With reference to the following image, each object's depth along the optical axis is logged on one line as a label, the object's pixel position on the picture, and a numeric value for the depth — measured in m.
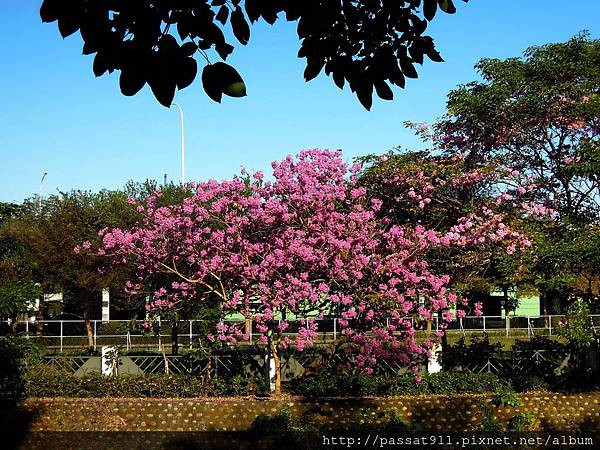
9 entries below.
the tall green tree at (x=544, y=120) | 17.34
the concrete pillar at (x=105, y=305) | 30.39
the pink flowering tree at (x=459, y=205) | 17.12
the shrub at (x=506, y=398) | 13.96
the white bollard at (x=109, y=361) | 15.95
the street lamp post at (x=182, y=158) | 35.47
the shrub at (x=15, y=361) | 15.06
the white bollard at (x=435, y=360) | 15.64
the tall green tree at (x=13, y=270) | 16.23
